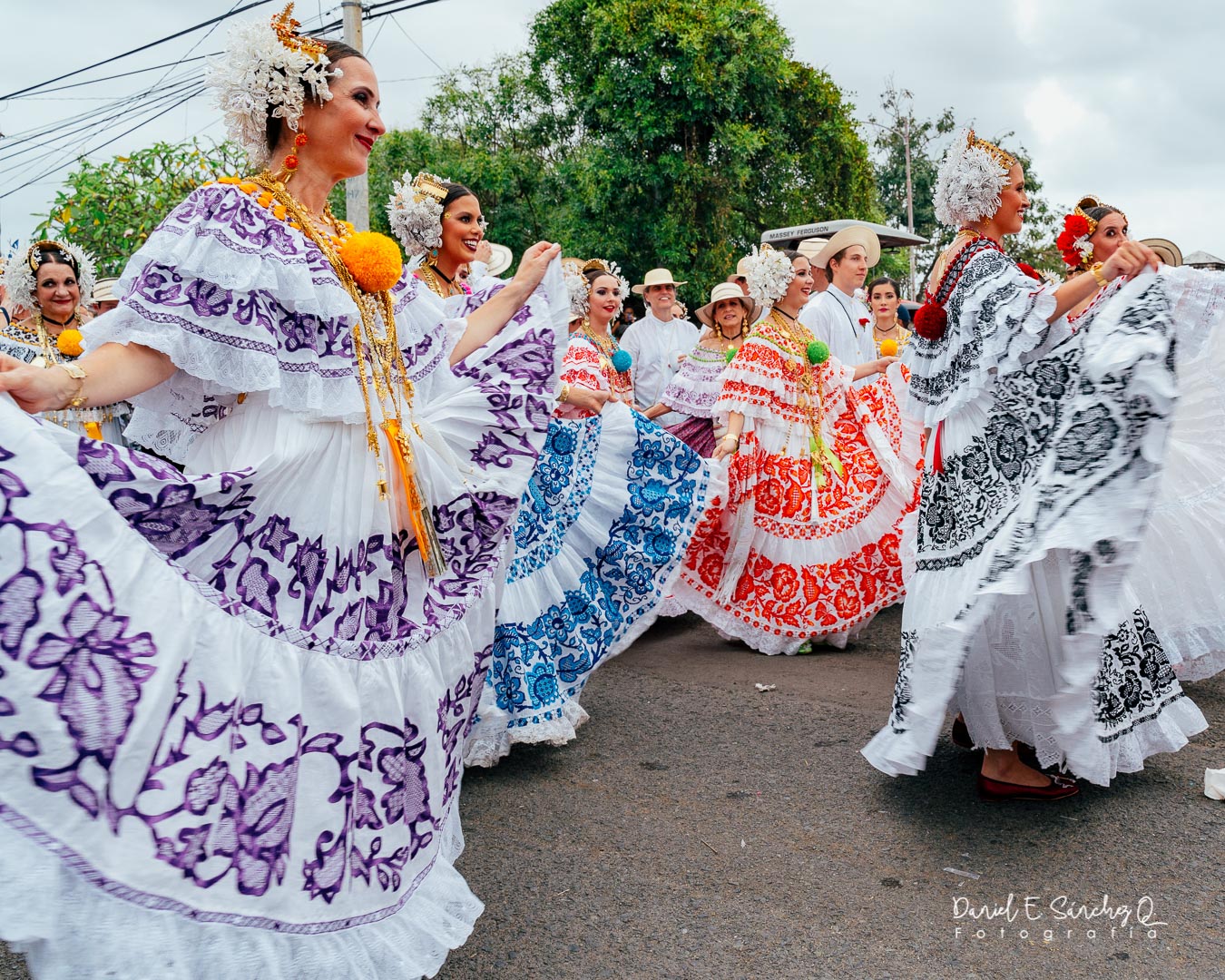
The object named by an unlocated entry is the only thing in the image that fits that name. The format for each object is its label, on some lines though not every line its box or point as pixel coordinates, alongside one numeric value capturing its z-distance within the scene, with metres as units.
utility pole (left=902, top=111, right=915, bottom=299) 30.12
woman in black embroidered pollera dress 2.73
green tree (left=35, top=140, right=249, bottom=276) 10.69
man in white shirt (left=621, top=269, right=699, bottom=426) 8.55
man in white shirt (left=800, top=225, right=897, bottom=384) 6.32
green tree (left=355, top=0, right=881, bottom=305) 16.44
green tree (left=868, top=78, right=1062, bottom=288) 32.41
